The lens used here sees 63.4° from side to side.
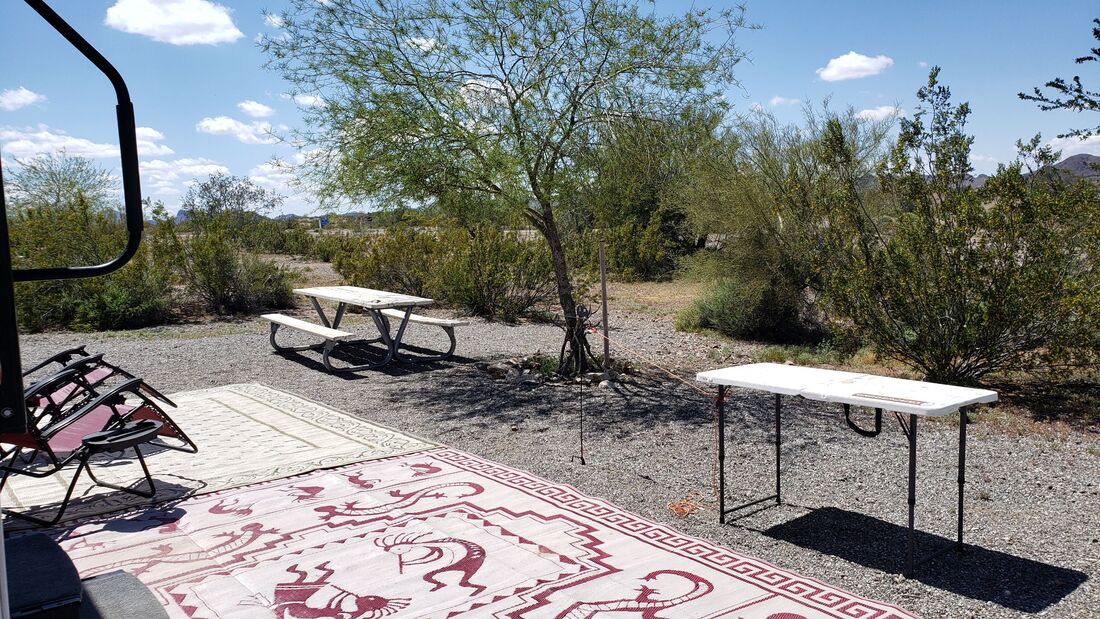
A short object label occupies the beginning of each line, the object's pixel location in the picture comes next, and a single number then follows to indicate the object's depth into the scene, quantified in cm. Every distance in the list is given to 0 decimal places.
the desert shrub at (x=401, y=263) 1666
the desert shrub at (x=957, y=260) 772
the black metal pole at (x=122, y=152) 175
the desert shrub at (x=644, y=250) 2022
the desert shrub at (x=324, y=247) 2312
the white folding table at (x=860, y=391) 402
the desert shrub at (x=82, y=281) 1420
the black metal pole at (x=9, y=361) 152
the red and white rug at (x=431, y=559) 375
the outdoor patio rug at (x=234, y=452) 545
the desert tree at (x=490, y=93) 876
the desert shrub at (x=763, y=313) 1362
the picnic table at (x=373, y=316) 1026
